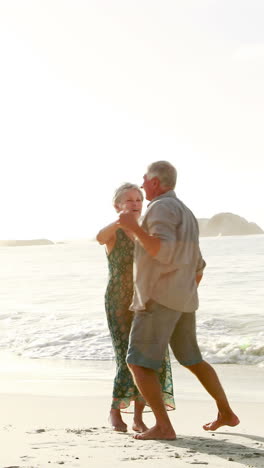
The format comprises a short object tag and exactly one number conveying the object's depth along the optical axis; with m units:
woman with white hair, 4.69
